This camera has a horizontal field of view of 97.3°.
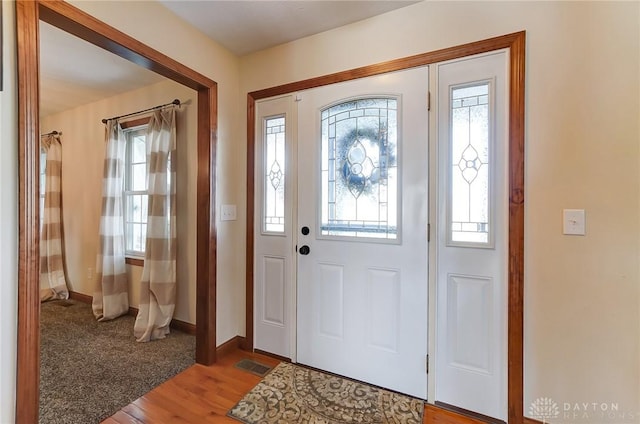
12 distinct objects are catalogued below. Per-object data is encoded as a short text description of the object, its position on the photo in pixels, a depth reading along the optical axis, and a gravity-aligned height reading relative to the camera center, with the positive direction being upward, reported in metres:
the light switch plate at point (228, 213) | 2.24 -0.03
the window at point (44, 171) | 3.71 +0.52
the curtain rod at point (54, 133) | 3.66 +0.99
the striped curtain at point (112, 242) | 2.95 -0.35
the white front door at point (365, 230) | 1.75 -0.14
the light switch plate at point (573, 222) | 1.40 -0.06
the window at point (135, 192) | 3.10 +0.18
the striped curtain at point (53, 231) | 3.58 -0.29
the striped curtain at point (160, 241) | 2.59 -0.30
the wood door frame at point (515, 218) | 1.50 -0.05
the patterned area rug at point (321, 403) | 1.59 -1.17
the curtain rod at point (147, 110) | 2.65 +1.00
